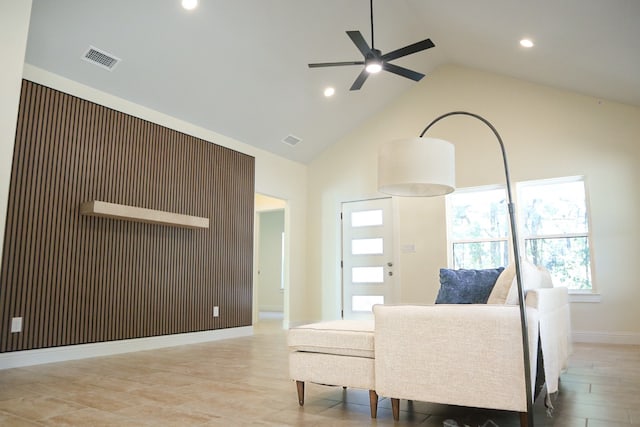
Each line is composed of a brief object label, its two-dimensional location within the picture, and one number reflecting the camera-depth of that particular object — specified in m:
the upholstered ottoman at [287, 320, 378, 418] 2.52
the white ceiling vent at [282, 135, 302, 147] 7.09
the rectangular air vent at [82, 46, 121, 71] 4.43
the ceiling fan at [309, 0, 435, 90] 3.78
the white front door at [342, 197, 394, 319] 7.12
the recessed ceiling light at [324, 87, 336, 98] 6.44
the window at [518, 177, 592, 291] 5.68
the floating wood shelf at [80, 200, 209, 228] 4.40
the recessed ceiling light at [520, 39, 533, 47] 4.89
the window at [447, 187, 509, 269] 6.27
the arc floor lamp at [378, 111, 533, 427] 2.71
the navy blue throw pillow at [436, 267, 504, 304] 2.96
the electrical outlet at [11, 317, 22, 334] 3.93
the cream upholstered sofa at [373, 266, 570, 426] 2.16
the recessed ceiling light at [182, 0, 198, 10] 4.33
